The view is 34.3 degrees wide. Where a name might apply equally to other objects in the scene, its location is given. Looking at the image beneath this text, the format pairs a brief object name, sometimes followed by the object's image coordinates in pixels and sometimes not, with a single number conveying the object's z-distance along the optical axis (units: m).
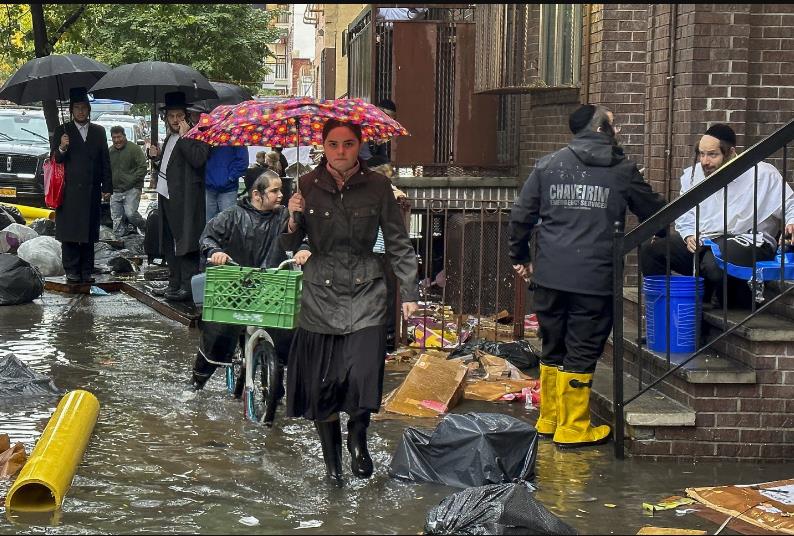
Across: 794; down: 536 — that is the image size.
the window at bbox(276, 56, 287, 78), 87.36
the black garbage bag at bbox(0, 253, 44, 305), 13.08
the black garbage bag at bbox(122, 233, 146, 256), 18.61
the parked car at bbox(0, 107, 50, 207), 23.05
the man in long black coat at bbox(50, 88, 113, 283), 14.13
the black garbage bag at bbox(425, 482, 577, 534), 5.59
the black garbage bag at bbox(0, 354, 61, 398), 8.84
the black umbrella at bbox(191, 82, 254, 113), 16.79
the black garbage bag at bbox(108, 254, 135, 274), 16.14
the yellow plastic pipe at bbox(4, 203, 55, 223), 20.56
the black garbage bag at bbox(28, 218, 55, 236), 17.97
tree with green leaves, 35.72
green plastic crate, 7.43
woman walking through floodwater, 6.67
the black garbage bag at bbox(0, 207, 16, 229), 17.28
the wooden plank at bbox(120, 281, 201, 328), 12.25
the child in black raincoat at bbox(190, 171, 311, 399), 8.30
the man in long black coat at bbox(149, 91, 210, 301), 12.46
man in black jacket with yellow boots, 7.49
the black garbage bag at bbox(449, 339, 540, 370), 10.14
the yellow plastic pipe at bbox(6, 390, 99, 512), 6.14
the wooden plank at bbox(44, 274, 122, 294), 14.32
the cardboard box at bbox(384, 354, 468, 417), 8.55
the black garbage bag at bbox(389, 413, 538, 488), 6.68
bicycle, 8.02
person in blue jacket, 12.61
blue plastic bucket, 7.61
